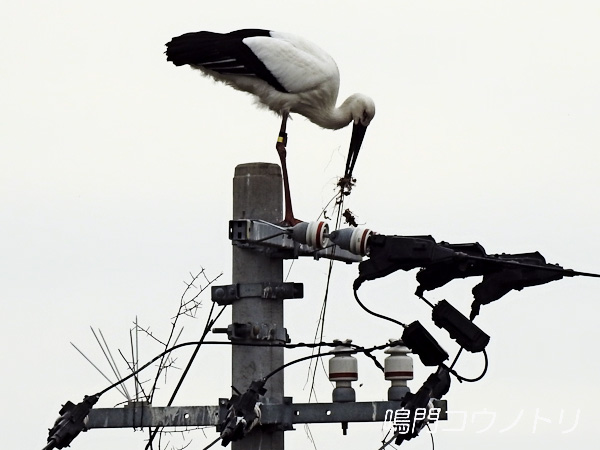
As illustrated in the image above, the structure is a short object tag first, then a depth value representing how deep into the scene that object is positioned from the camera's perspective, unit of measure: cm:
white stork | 2270
